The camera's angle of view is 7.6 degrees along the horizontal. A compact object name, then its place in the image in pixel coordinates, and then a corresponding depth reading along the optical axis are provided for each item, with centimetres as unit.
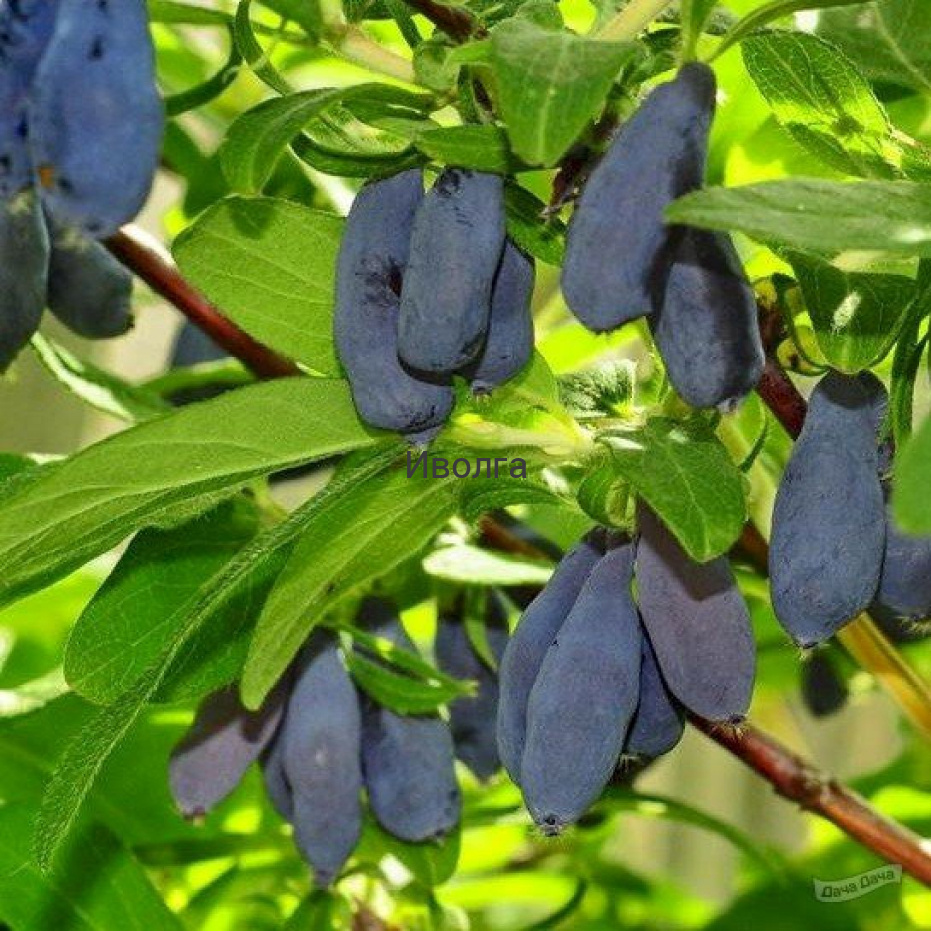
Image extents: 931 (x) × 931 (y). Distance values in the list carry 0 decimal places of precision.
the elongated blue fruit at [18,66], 62
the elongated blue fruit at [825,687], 80
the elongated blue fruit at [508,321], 65
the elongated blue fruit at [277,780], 72
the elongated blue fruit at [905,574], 65
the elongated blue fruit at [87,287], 72
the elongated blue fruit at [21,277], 68
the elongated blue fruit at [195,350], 81
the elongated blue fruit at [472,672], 75
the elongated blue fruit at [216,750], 71
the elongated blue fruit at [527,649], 66
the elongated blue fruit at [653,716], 66
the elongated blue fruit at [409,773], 71
